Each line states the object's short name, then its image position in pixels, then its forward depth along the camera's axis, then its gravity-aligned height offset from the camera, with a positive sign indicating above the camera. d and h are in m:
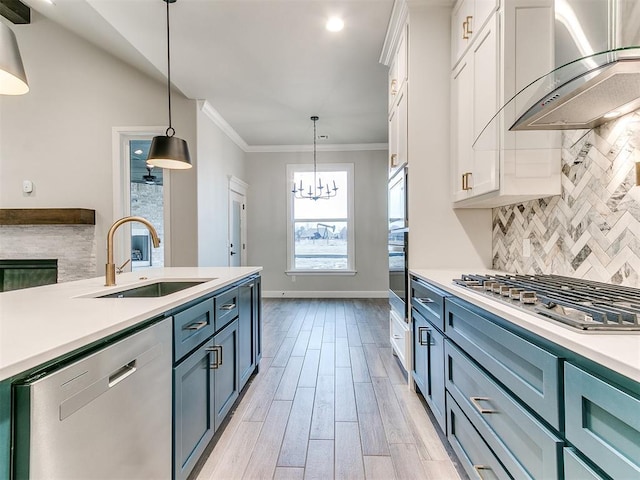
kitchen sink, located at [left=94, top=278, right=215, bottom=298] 2.06 -0.28
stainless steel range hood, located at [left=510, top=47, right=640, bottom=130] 1.02 +0.54
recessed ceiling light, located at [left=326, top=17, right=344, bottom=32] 2.75 +1.81
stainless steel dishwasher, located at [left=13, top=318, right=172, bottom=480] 0.72 -0.46
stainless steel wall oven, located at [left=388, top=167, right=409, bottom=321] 2.61 +0.00
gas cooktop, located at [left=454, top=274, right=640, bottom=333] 0.87 -0.19
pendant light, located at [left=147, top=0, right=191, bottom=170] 2.52 +0.70
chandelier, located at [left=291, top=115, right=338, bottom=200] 6.15 +1.00
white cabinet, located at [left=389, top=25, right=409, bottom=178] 2.63 +1.17
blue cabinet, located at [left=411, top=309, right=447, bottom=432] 1.80 -0.73
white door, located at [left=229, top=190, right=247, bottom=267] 5.54 +0.23
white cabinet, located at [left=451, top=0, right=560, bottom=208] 1.66 +0.77
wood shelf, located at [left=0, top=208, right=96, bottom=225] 4.04 +0.33
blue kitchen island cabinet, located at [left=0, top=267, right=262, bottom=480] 0.72 -0.33
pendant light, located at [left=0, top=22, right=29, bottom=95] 1.16 +0.67
